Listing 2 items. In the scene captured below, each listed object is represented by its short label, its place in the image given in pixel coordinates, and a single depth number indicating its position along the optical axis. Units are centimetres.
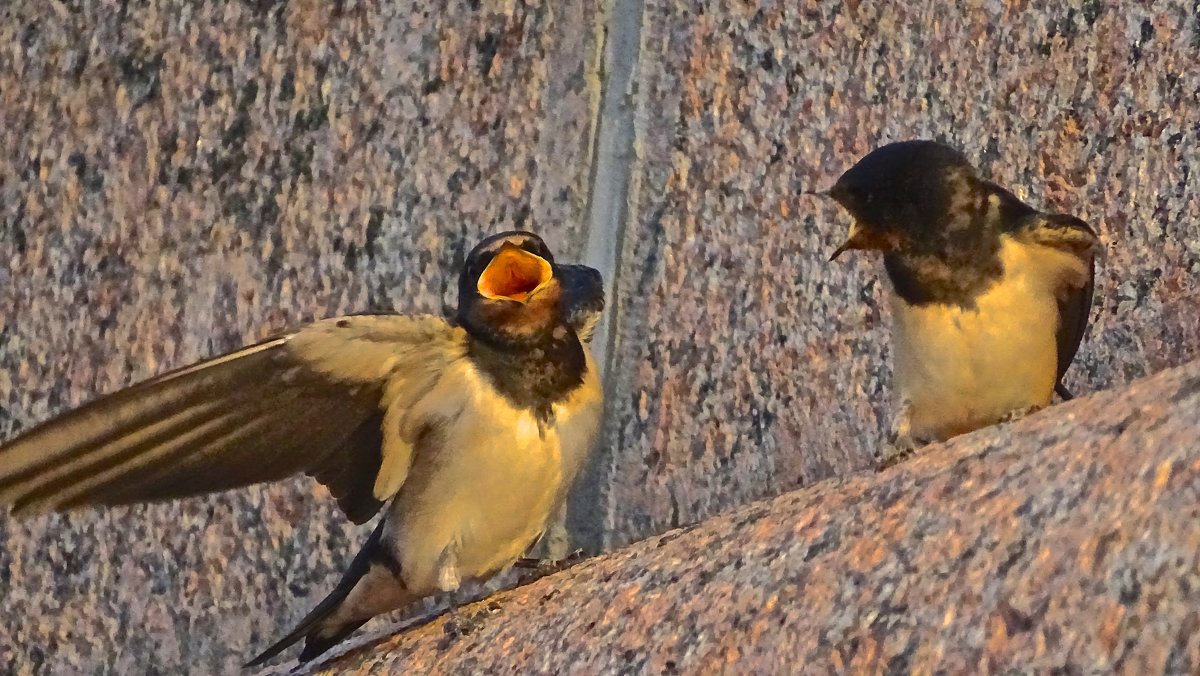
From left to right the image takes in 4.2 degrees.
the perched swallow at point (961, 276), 336
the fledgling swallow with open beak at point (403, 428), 333
